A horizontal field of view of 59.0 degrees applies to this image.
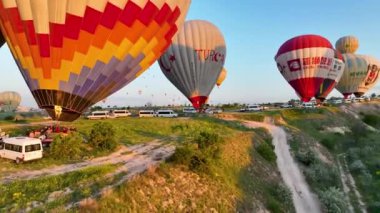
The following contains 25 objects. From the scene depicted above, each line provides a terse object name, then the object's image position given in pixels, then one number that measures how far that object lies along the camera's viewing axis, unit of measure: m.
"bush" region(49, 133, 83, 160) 29.11
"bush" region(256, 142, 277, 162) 40.64
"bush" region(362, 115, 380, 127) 85.38
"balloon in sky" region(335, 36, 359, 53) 125.62
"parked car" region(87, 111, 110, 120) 55.69
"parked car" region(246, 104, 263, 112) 85.56
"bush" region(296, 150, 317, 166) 43.66
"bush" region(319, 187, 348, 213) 32.16
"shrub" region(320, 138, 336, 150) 56.30
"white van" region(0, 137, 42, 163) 26.97
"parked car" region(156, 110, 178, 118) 63.88
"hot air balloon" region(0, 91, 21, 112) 121.38
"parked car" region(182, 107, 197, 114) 75.39
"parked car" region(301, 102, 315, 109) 83.88
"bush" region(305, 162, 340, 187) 38.91
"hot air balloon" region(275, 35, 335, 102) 74.00
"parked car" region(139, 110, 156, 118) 62.77
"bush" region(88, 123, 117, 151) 33.28
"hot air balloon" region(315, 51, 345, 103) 80.06
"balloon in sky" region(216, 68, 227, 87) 120.60
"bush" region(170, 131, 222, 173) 27.94
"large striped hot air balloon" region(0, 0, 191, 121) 24.92
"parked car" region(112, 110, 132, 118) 61.59
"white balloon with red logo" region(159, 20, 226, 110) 58.59
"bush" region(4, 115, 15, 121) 54.79
